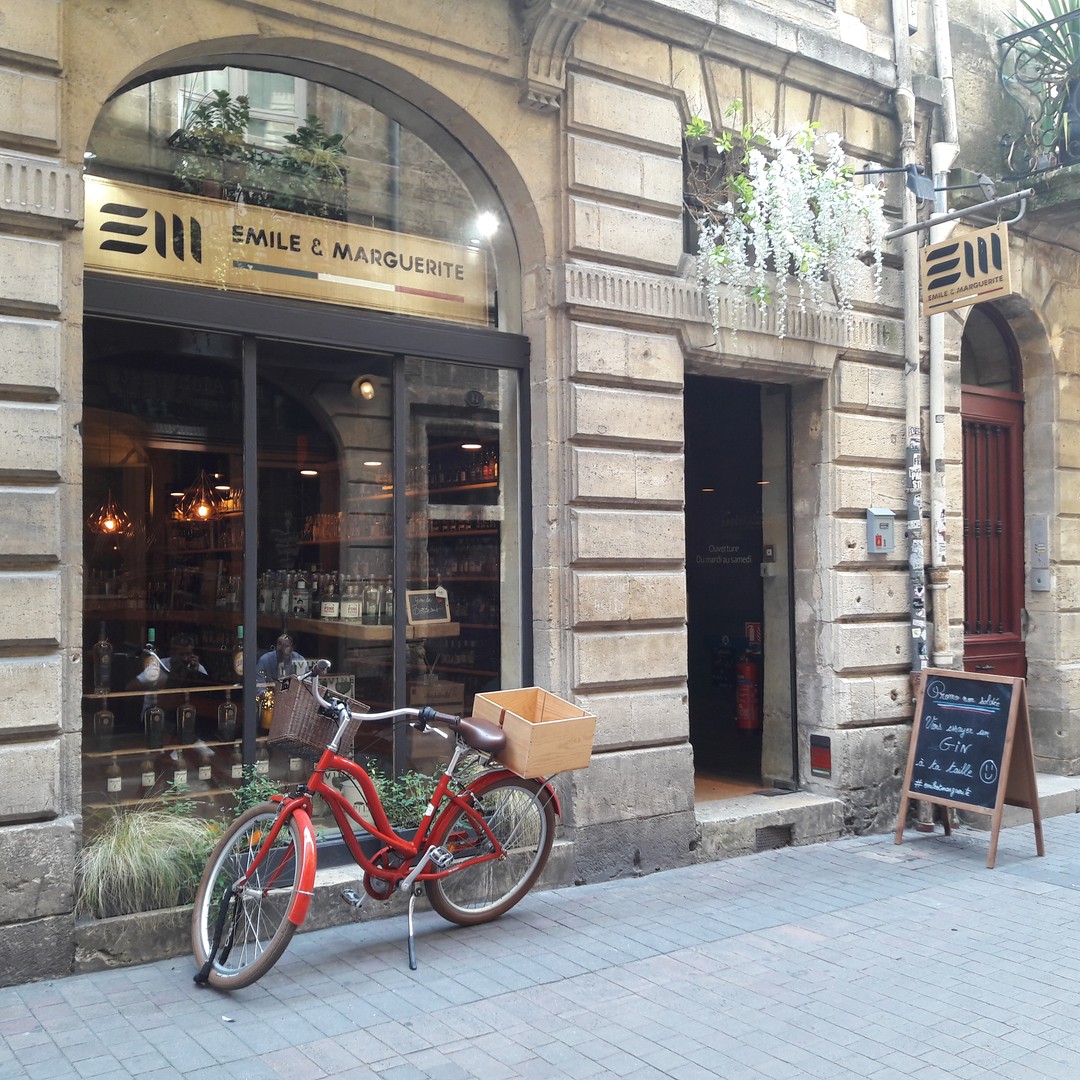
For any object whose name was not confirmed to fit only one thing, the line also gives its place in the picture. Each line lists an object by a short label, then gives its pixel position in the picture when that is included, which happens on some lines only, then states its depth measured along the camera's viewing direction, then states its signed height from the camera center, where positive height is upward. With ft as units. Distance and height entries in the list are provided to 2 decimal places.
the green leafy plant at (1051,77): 33.42 +15.23
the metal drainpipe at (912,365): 30.01 +5.66
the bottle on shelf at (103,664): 21.66 -1.63
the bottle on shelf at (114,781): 21.02 -3.79
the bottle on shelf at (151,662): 22.50 -1.65
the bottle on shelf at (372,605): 24.08 -0.58
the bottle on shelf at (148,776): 21.53 -3.80
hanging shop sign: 27.73 +7.71
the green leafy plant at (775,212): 26.89 +8.88
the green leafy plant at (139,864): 18.24 -4.73
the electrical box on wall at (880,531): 29.55 +1.12
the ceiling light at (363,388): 23.81 +4.04
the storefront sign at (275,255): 20.51 +6.48
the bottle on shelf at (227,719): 22.16 -2.78
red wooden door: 34.78 +1.28
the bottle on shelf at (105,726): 21.39 -2.79
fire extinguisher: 37.68 -4.02
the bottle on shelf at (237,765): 21.76 -3.62
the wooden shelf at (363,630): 23.50 -1.14
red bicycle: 17.30 -4.70
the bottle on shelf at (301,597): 23.21 -0.38
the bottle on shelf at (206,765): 21.94 -3.66
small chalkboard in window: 24.26 -0.62
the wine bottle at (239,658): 21.99 -1.55
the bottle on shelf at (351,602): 24.11 -0.52
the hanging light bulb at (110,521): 21.68 +1.18
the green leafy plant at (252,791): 21.29 -4.05
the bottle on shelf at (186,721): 22.44 -2.84
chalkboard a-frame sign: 26.32 -4.24
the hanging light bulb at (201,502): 22.81 +1.59
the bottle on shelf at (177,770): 21.74 -3.73
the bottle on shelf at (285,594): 22.79 -0.31
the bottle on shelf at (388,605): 23.98 -0.58
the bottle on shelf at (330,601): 23.75 -0.49
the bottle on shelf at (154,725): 22.18 -2.88
